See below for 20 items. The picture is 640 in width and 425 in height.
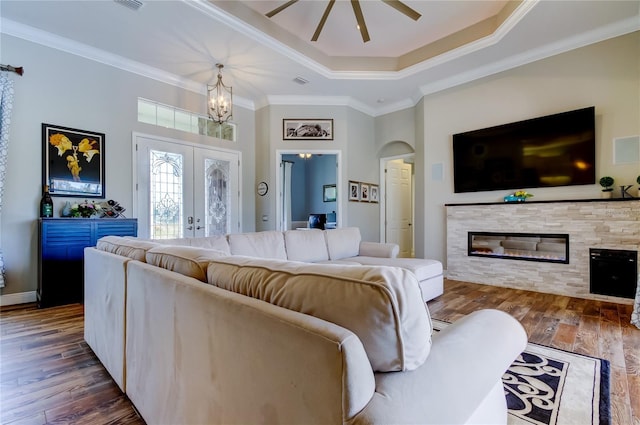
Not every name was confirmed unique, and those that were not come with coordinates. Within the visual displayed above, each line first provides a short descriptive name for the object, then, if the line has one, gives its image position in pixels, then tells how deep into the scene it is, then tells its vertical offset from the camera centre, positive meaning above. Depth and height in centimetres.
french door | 430 +36
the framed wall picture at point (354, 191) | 557 +38
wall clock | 539 +42
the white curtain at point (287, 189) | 742 +56
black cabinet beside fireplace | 324 -70
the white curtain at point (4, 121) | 314 +97
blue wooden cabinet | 320 -48
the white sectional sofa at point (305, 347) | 59 -36
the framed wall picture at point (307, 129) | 535 +149
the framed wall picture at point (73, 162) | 350 +62
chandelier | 422 +176
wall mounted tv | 361 +77
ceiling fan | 296 +207
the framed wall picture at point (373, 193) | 603 +37
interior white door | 635 +12
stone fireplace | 333 -31
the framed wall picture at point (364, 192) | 581 +38
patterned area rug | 144 -101
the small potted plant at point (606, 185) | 337 +29
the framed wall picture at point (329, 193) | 788 +49
